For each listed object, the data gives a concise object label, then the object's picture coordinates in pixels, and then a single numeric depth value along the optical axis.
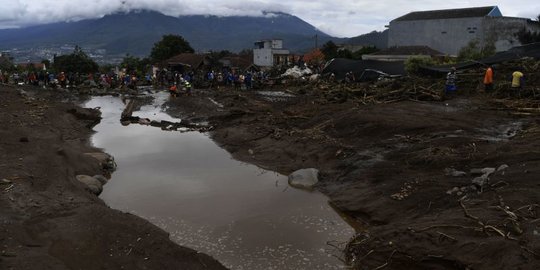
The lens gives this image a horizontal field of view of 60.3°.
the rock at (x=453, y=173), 11.16
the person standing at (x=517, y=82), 19.80
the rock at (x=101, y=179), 14.06
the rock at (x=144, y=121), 25.18
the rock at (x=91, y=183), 12.98
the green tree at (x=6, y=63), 64.74
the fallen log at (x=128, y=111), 26.27
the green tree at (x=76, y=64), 63.41
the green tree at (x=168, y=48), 73.50
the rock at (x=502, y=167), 10.63
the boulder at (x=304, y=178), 13.76
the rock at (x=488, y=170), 10.65
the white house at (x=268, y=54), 76.50
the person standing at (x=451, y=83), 22.53
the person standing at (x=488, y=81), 21.67
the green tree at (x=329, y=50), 65.57
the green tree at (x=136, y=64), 66.68
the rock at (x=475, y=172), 10.90
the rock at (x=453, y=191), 10.27
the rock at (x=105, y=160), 15.73
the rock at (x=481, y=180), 10.14
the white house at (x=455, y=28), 55.22
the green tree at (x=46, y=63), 76.61
